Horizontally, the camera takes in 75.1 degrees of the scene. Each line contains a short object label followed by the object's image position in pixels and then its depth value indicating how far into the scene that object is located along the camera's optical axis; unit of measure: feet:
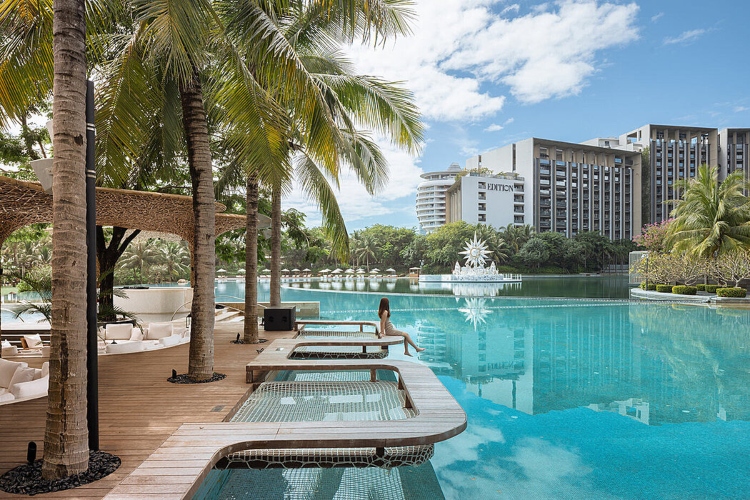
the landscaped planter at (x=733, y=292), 73.62
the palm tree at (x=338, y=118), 19.72
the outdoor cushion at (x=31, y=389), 18.71
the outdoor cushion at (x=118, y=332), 33.04
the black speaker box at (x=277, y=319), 38.47
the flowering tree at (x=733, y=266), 76.02
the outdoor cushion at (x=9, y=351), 27.60
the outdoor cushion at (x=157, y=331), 33.53
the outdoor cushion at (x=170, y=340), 31.71
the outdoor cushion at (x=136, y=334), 33.14
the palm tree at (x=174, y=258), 152.56
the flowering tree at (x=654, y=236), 111.72
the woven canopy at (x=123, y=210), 23.04
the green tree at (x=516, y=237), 221.66
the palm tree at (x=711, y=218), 87.30
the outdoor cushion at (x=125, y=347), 29.17
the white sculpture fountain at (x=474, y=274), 141.69
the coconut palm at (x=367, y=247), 218.79
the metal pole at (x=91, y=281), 12.16
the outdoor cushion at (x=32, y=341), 30.83
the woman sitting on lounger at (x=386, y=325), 31.04
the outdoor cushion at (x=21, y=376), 19.07
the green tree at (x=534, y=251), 209.67
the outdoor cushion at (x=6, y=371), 19.33
